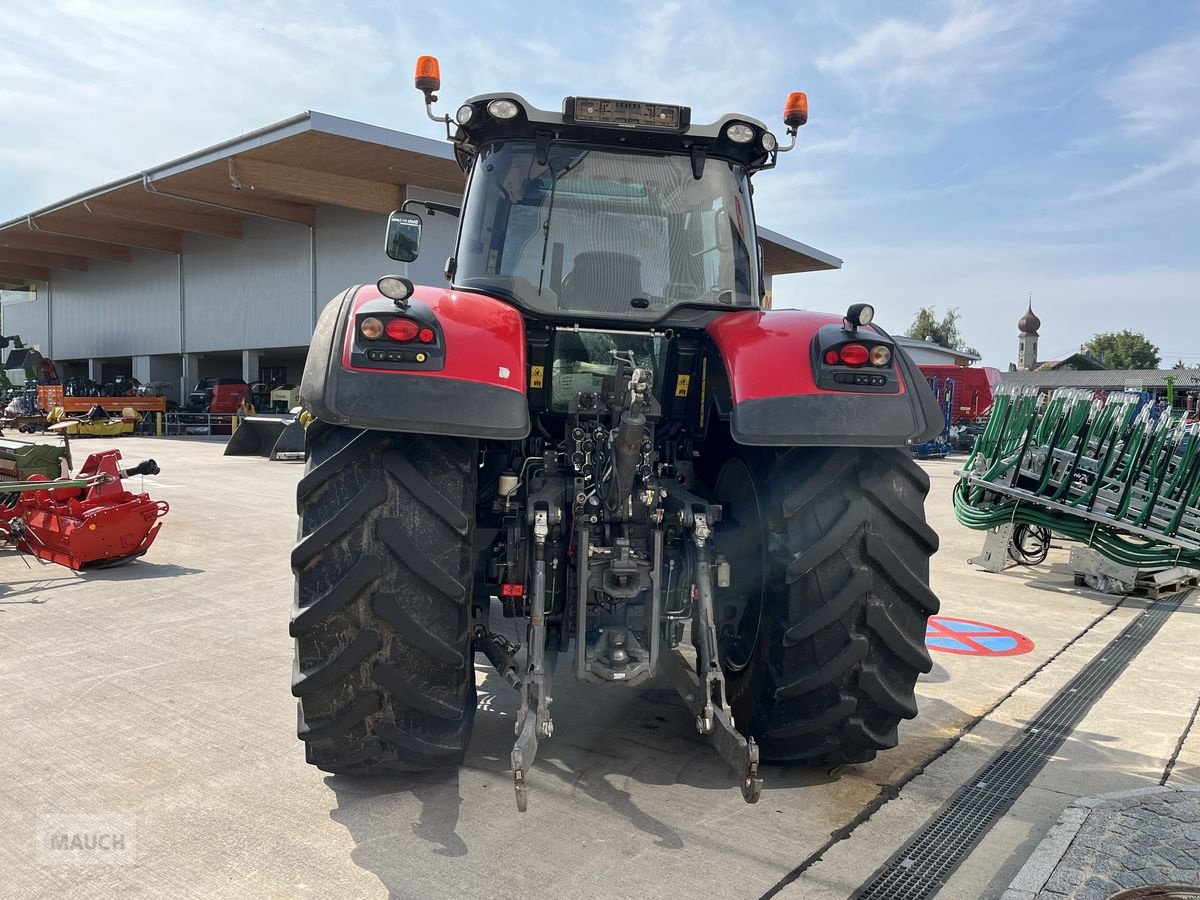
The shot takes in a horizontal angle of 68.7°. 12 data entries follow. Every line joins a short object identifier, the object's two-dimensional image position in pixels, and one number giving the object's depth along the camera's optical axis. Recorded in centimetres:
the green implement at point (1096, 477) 696
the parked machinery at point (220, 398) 2872
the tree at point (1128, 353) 8050
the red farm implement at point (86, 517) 682
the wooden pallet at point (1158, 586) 704
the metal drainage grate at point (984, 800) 265
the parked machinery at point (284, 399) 2584
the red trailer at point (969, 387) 2811
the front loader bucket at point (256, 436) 1866
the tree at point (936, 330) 8231
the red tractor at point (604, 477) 279
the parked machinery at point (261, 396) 2862
